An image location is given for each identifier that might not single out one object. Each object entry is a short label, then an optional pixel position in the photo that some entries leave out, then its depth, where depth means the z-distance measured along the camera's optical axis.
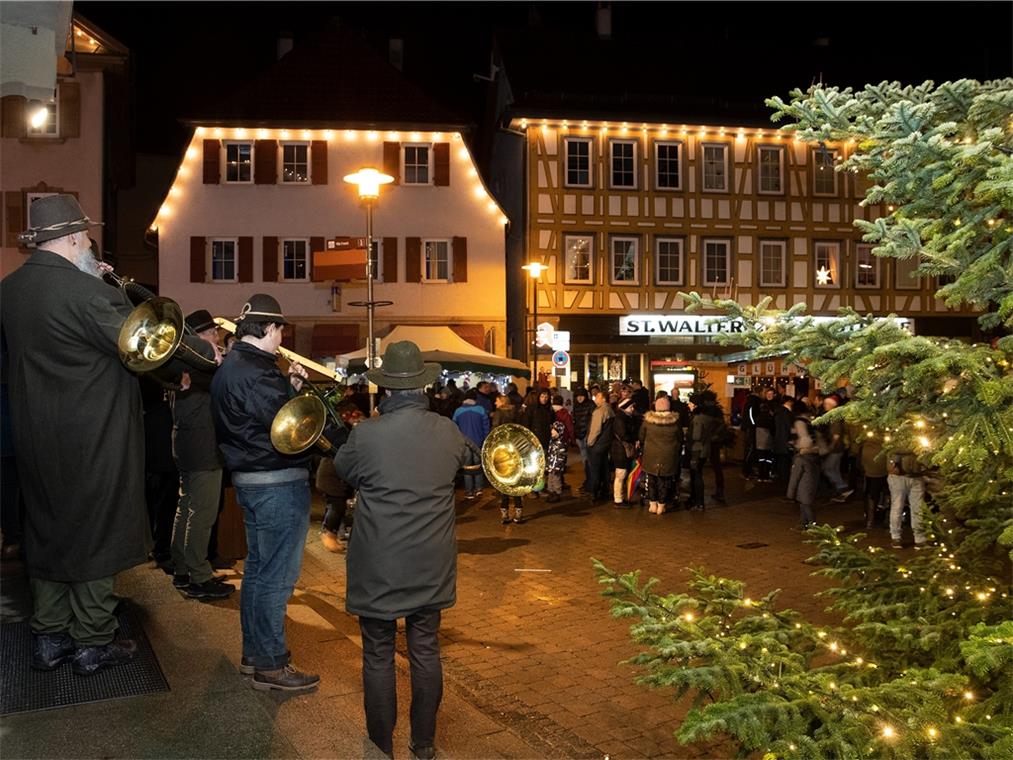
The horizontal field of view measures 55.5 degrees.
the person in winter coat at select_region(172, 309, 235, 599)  6.47
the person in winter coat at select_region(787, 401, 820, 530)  12.58
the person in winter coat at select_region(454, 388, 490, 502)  14.66
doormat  4.22
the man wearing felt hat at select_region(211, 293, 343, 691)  4.71
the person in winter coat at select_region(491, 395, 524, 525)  15.09
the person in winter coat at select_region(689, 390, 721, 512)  14.41
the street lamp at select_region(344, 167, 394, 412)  13.45
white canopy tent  18.47
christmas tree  3.12
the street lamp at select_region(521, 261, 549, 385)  25.25
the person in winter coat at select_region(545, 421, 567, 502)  15.35
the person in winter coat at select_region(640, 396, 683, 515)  13.83
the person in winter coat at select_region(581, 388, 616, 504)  15.07
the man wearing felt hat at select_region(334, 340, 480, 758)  4.19
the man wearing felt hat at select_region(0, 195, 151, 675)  4.13
